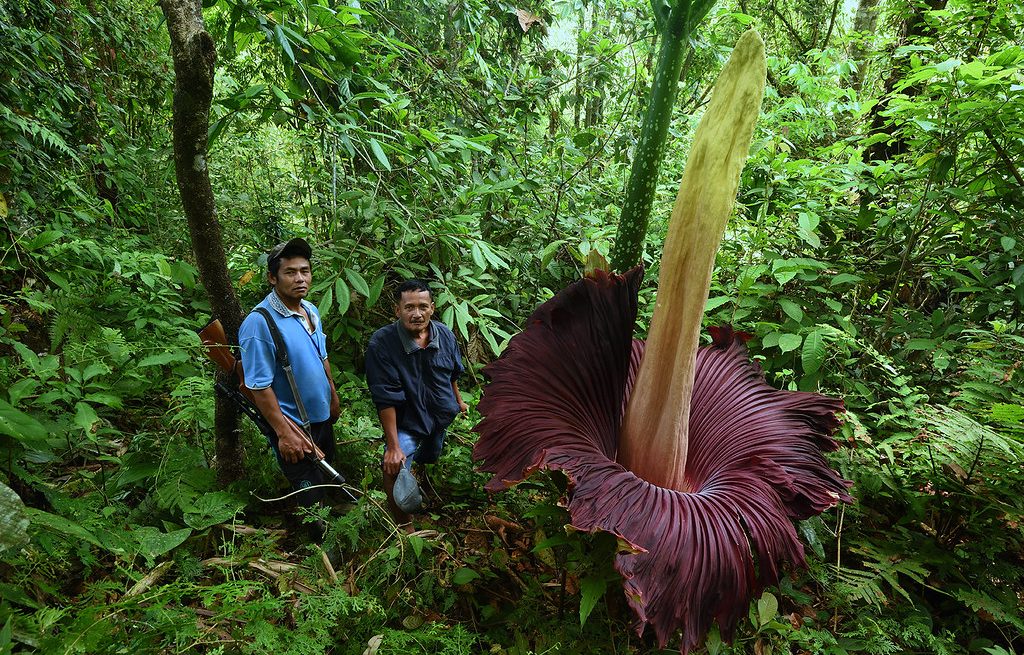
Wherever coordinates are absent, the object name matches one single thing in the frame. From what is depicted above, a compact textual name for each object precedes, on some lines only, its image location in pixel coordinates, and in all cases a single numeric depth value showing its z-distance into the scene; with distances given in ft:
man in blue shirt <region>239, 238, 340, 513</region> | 6.26
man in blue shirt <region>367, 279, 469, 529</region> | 7.04
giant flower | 3.43
